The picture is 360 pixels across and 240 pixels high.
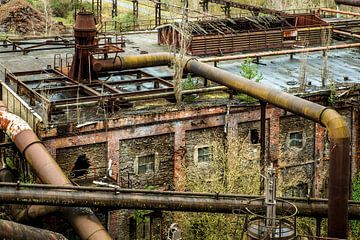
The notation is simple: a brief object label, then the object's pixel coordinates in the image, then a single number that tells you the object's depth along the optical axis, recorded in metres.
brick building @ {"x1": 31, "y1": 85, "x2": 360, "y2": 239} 21.09
